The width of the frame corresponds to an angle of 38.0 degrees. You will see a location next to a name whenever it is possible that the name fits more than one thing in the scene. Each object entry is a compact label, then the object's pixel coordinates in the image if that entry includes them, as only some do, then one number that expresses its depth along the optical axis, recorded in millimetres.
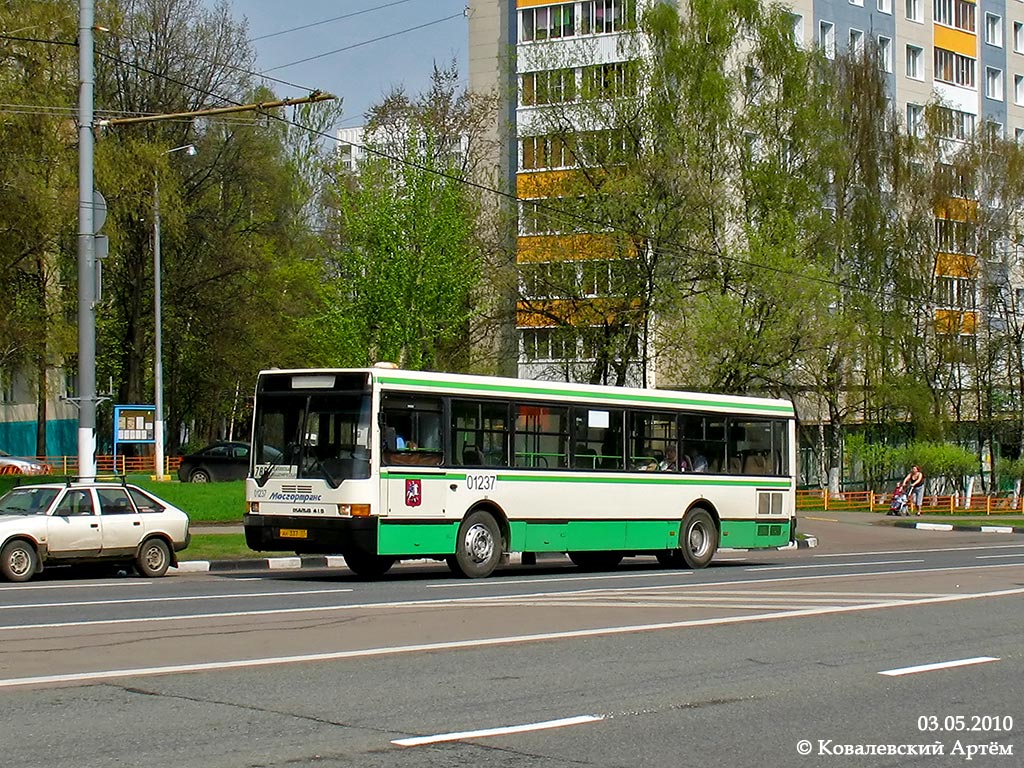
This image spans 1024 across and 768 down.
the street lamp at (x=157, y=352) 44312
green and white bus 20000
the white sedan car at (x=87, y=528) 20578
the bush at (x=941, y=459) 54969
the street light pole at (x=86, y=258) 24484
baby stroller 48125
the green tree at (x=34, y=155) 32875
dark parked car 48344
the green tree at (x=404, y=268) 48531
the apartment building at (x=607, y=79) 48594
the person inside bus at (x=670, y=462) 24797
